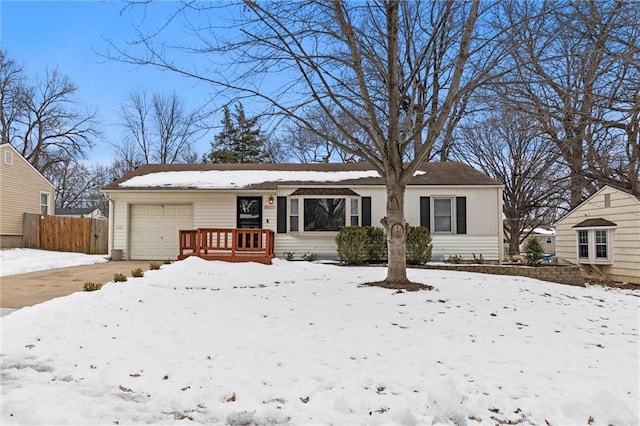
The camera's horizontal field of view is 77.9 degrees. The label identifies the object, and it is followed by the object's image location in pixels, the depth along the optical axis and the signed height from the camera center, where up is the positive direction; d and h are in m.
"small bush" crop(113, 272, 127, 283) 7.62 -0.96
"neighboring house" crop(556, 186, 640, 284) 14.02 -0.14
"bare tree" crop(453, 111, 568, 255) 21.84 +3.46
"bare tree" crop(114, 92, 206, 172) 27.92 +7.24
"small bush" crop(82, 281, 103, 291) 6.59 -0.98
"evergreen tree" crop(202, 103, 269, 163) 28.95 +6.15
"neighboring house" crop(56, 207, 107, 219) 34.79 +1.55
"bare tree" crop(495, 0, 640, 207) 5.99 +2.88
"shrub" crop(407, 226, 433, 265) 12.43 -0.49
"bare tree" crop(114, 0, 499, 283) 6.84 +3.11
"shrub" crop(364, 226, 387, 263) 12.95 -0.49
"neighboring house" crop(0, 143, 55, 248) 18.06 +1.72
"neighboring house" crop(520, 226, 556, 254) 40.73 -0.60
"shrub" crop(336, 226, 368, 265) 12.53 -0.48
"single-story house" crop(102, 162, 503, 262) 13.77 +0.84
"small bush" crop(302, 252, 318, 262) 13.35 -0.90
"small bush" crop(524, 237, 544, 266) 12.66 -0.67
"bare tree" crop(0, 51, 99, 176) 26.89 +7.82
